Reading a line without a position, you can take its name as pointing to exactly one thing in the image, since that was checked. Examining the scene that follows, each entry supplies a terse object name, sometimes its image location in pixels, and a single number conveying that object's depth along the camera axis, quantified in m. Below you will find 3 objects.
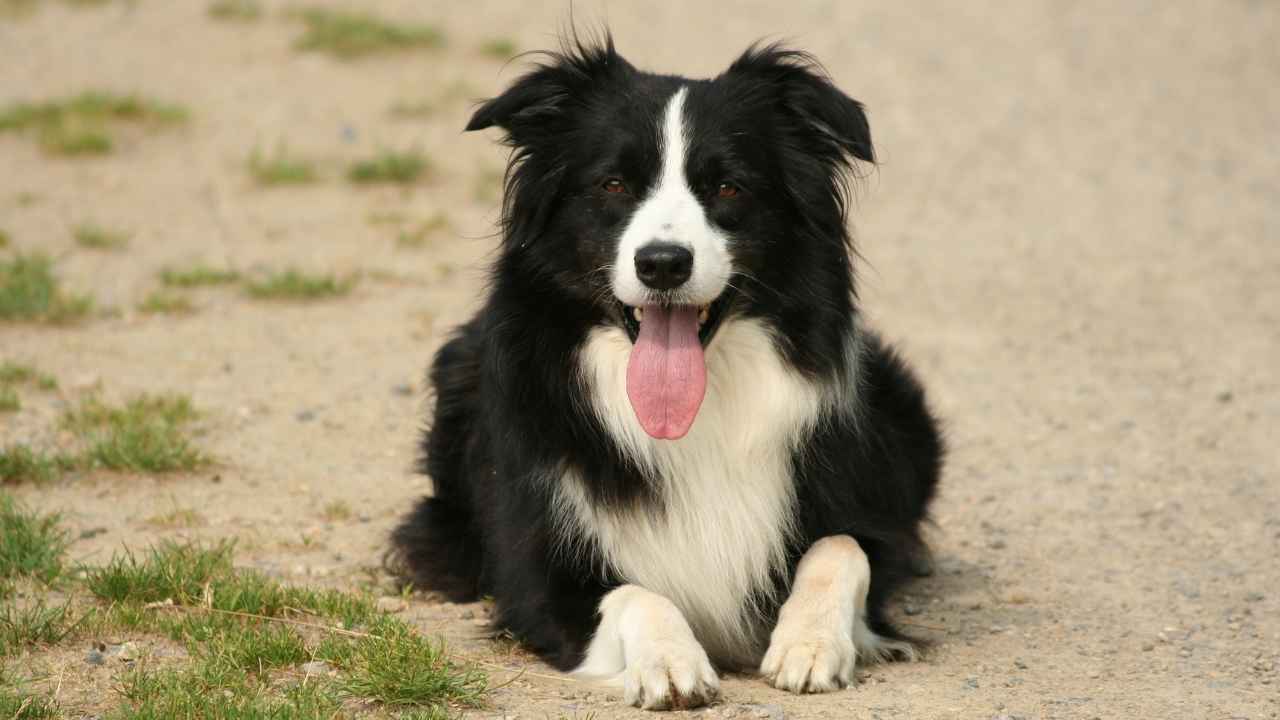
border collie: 9.30
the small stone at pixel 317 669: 8.89
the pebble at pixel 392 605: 10.42
